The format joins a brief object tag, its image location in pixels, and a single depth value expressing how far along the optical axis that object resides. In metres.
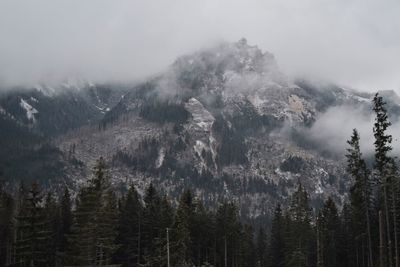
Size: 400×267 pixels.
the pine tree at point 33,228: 61.78
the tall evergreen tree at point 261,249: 131.30
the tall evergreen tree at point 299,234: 94.38
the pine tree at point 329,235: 102.14
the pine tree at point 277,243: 113.31
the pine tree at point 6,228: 85.00
